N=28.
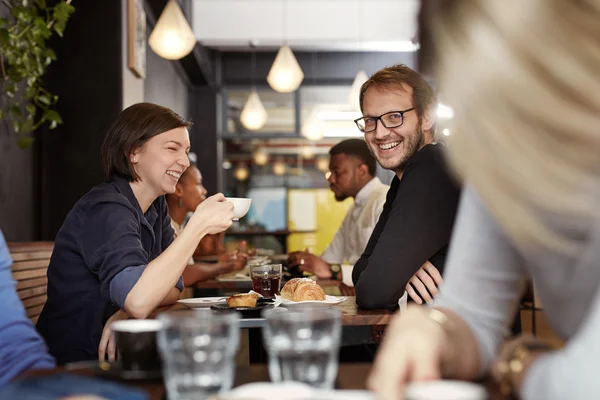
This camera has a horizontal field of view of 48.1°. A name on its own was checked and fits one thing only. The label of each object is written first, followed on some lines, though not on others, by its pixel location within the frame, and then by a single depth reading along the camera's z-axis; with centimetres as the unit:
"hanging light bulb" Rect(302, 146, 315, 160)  1234
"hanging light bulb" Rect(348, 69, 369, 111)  769
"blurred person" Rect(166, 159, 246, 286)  364
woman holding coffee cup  199
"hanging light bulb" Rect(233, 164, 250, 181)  1201
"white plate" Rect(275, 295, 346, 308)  225
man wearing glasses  221
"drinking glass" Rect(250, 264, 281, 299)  255
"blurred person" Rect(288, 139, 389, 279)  485
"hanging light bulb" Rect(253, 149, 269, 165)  1230
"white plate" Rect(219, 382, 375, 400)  90
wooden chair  289
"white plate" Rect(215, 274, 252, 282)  362
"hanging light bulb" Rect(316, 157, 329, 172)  1238
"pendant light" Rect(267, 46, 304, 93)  729
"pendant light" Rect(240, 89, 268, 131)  879
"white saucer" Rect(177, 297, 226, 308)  230
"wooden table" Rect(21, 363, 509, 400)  101
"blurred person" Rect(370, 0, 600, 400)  81
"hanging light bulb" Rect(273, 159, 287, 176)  1238
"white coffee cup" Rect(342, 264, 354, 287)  340
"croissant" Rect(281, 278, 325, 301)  237
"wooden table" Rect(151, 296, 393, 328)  204
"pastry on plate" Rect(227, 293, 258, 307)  215
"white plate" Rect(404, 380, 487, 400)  76
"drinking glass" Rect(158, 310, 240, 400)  90
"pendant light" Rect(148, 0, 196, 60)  538
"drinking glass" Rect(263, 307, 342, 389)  93
